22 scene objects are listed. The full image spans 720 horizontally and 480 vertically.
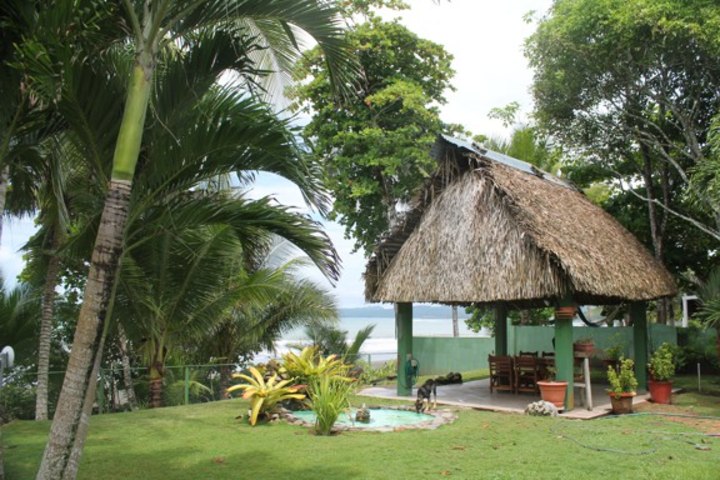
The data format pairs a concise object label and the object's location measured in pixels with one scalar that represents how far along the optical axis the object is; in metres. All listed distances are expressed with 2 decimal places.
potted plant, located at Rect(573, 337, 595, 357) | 10.61
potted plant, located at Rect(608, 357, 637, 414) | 10.05
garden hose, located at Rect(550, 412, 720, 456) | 6.88
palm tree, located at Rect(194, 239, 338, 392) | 13.80
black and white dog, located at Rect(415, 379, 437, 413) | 9.89
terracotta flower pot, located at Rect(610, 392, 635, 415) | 10.08
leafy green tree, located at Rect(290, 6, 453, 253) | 18.41
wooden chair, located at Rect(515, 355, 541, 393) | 11.68
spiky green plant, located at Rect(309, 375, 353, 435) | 7.71
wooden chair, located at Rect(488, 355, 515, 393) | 12.10
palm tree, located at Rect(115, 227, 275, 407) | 9.72
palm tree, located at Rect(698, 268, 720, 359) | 11.99
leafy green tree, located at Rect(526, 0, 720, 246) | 12.56
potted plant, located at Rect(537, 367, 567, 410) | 10.07
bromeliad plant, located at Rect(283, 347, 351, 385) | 10.10
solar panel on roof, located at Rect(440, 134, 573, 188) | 11.88
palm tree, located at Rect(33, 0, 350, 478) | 3.87
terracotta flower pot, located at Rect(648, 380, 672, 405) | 11.27
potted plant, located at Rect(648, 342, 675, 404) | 11.25
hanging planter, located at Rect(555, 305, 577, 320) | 10.09
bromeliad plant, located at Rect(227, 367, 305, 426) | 8.75
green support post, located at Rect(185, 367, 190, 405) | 10.87
